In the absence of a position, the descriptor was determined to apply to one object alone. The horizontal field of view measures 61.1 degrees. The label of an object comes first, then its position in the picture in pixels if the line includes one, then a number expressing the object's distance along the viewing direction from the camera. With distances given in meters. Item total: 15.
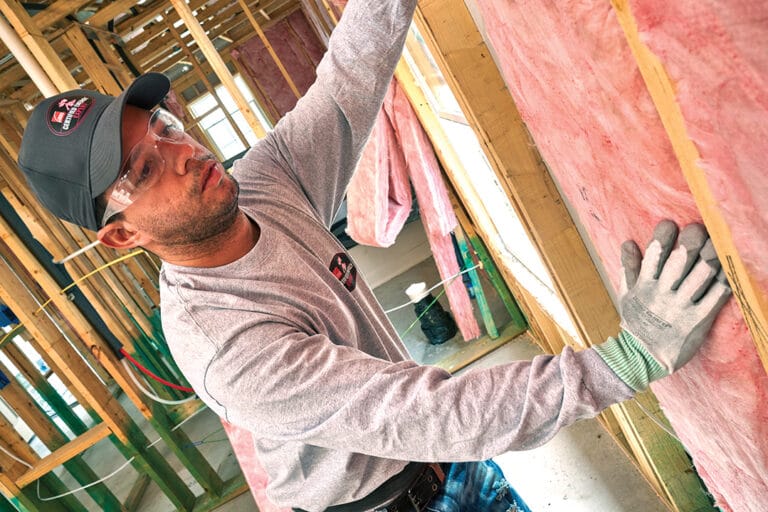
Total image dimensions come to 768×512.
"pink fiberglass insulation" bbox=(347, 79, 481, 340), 3.21
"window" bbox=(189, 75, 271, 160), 14.87
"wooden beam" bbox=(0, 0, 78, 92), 2.59
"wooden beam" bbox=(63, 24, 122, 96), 3.93
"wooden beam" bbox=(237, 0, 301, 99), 5.29
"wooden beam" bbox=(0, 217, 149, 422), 3.59
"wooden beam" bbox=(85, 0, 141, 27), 4.05
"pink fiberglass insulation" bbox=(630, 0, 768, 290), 0.59
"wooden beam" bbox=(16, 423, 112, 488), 3.83
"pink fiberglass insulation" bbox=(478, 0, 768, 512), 0.63
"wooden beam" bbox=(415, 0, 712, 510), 1.86
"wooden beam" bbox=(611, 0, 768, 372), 0.66
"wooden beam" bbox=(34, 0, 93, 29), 3.39
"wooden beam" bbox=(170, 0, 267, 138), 2.68
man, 0.95
